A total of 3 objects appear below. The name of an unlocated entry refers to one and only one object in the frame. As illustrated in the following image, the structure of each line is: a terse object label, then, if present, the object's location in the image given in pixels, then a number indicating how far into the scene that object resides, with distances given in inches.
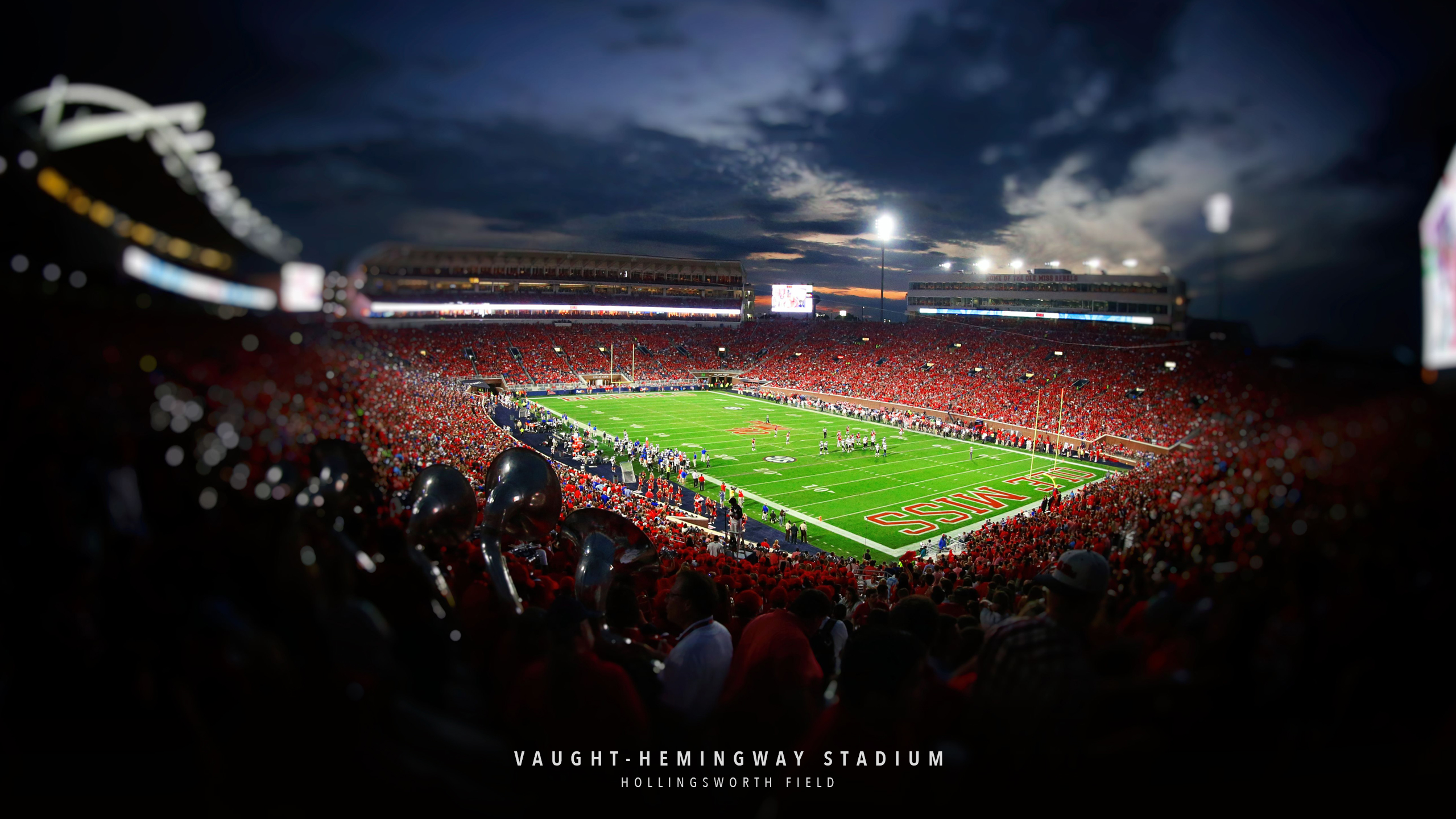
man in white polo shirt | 120.3
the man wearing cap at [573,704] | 86.9
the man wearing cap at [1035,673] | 87.4
